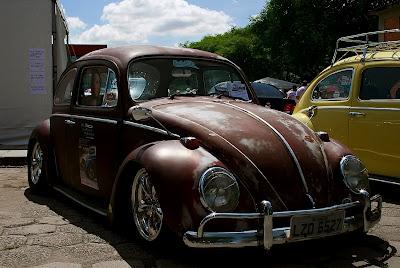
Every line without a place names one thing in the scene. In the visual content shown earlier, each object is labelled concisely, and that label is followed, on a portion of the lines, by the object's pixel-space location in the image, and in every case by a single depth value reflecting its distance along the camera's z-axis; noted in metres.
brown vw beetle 3.49
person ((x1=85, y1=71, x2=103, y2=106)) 5.17
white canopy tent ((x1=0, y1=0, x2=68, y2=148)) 9.88
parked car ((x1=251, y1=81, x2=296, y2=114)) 13.10
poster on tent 10.02
